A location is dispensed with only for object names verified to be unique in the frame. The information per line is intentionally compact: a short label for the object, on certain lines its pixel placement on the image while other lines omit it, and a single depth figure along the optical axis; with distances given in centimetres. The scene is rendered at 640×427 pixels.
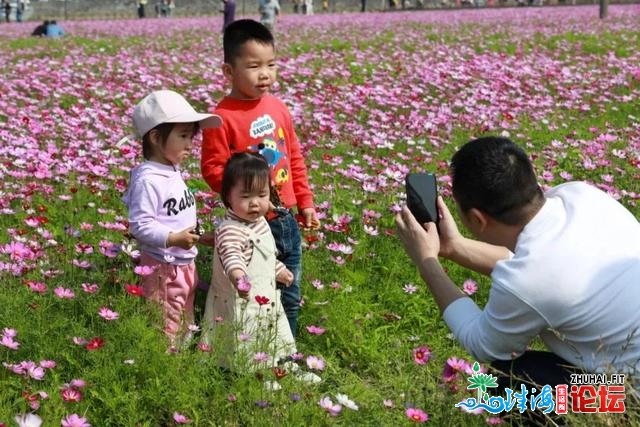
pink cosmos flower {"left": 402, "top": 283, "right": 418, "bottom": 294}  402
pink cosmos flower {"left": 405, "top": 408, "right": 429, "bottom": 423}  263
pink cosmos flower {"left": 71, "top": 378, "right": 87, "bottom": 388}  273
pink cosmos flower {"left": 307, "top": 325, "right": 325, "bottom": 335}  349
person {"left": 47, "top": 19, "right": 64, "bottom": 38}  2075
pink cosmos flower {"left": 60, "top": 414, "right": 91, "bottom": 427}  257
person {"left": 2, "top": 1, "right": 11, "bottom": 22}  3729
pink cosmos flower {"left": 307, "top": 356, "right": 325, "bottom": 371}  318
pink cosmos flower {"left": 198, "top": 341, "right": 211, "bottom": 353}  303
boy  352
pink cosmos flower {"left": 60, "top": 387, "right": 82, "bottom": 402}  274
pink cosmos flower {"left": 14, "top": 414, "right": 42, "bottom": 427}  245
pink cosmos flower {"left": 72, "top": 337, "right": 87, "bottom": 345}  300
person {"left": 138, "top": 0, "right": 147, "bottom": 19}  4026
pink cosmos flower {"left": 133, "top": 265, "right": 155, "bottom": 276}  326
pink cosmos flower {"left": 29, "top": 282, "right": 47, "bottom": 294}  331
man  240
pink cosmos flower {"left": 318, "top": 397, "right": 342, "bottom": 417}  270
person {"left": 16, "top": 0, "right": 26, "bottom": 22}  3825
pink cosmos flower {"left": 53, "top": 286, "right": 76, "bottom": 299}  335
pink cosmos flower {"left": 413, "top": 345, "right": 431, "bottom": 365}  301
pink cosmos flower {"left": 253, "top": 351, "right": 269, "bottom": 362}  297
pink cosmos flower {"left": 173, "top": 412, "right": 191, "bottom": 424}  271
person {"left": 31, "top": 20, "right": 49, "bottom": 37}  2108
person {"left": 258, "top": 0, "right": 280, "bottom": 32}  1627
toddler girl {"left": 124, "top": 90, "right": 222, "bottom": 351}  328
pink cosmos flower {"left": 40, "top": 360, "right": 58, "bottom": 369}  290
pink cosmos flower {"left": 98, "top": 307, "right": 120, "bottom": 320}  315
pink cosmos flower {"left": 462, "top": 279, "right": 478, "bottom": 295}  389
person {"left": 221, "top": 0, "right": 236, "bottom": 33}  1650
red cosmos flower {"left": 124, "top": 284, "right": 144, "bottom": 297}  314
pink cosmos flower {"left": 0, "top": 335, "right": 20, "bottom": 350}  299
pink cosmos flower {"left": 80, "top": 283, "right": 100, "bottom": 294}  334
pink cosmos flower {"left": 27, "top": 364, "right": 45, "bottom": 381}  288
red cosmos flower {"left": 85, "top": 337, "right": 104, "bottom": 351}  295
